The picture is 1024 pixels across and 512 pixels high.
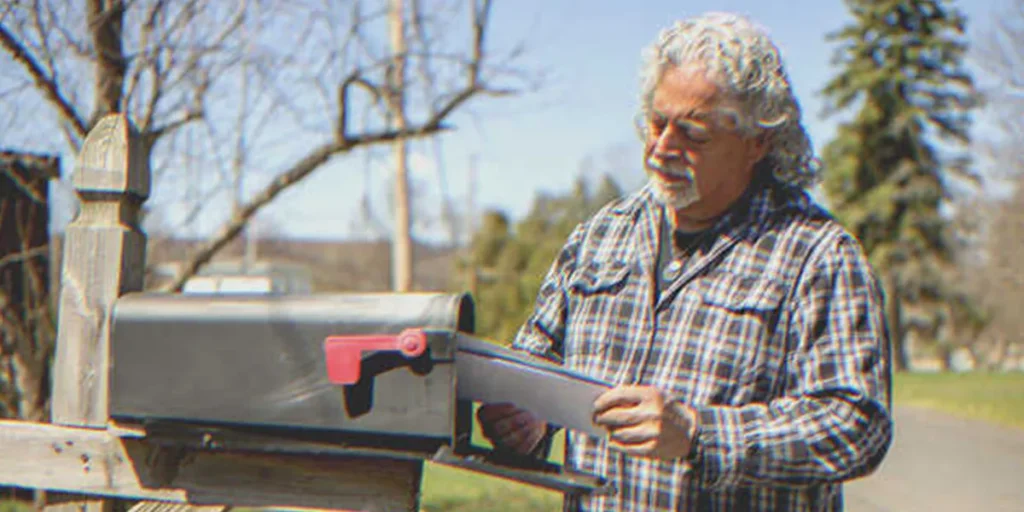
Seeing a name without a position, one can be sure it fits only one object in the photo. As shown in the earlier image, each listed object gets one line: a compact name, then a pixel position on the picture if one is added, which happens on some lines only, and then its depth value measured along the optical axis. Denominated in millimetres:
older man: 1724
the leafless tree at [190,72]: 4801
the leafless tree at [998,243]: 17828
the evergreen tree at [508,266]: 29672
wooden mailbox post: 1699
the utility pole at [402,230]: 12674
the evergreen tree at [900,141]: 29719
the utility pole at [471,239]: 31020
